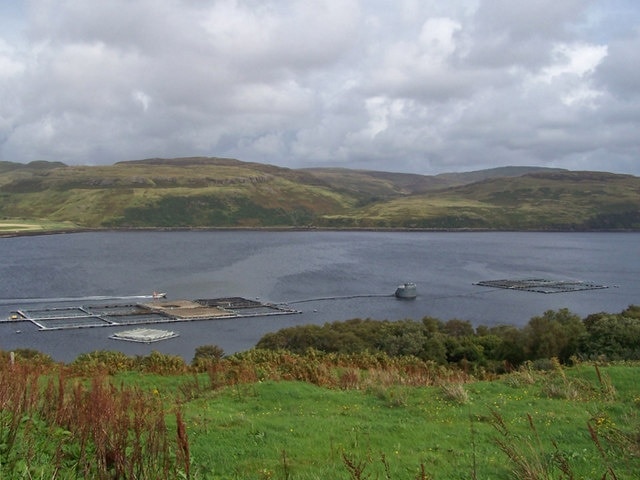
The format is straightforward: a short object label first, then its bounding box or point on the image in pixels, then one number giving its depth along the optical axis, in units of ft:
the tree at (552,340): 92.22
